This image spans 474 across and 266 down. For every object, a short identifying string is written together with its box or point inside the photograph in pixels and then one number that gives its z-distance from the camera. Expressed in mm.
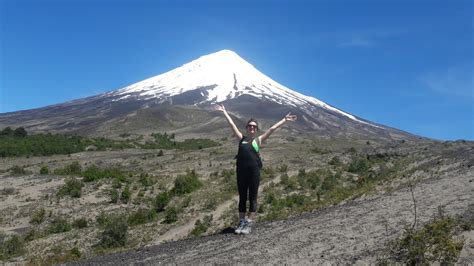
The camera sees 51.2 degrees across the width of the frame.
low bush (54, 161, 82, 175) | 30202
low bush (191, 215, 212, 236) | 13562
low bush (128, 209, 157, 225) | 17844
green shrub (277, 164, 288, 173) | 26430
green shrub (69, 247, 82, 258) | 9945
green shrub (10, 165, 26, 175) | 30100
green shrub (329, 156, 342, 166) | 28641
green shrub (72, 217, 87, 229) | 17797
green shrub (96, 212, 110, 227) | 17375
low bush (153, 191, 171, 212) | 19969
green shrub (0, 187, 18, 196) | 23483
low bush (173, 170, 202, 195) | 22578
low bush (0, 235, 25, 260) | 14037
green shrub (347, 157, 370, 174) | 24170
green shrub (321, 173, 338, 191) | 20073
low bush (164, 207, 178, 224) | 17359
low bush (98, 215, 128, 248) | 14234
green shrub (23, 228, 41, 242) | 16488
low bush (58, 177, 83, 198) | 22672
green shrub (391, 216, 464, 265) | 4730
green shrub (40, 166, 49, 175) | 30806
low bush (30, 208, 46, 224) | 18797
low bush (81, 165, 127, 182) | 25781
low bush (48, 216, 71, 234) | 17512
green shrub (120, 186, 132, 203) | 21777
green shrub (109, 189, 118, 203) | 21594
